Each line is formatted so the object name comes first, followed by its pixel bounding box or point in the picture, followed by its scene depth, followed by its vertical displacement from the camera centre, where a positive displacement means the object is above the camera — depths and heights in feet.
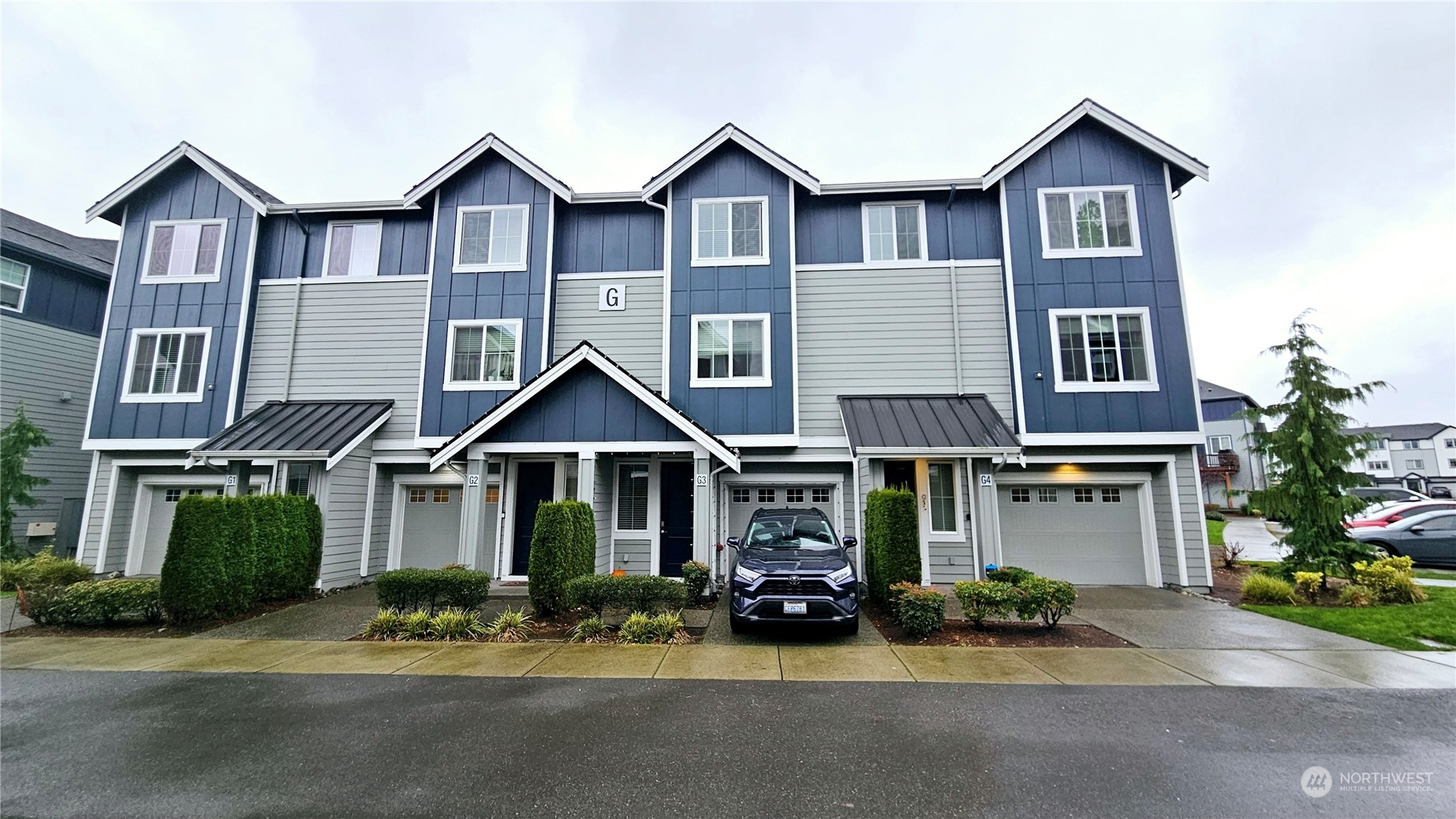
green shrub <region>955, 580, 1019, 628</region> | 27.53 -5.20
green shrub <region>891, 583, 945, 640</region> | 26.84 -5.71
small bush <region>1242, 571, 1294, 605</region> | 33.99 -5.98
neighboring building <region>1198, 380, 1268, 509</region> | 117.60 +7.35
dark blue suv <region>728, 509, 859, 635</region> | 26.13 -4.48
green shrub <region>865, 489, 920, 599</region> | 31.12 -2.81
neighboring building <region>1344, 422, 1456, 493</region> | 198.49 +11.87
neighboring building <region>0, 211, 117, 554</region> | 48.03 +11.49
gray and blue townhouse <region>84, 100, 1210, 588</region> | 39.81 +9.72
